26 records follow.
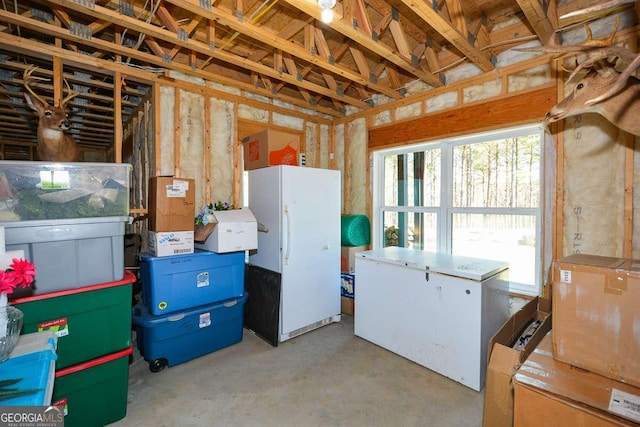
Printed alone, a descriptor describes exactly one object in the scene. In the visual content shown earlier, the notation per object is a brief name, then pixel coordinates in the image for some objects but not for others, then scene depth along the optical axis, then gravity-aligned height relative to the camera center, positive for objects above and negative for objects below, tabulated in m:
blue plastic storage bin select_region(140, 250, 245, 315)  2.55 -0.66
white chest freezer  2.30 -0.88
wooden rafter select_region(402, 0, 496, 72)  1.98 +1.38
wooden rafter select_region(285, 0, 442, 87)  1.98 +1.37
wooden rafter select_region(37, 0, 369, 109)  2.03 +1.41
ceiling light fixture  1.67 +1.25
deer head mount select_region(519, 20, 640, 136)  1.77 +0.76
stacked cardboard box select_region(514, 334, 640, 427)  1.26 -0.87
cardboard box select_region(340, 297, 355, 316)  3.75 -1.27
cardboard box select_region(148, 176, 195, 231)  2.61 +0.05
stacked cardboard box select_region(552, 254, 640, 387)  1.42 -0.56
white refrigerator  3.08 -0.49
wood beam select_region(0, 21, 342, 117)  2.29 +1.40
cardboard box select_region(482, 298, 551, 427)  1.71 -1.01
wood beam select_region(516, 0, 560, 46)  2.01 +1.43
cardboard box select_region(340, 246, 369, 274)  3.89 -0.67
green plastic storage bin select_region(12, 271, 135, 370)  1.74 -0.69
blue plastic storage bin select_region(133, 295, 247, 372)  2.53 -1.14
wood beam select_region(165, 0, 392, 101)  2.00 +1.40
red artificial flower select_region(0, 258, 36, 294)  1.12 -0.26
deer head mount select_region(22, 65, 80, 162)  2.41 +0.67
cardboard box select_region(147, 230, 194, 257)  2.59 -0.31
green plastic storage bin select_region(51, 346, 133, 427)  1.82 -1.18
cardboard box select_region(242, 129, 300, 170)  3.44 +0.72
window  2.86 +0.11
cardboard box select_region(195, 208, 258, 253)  2.85 -0.25
